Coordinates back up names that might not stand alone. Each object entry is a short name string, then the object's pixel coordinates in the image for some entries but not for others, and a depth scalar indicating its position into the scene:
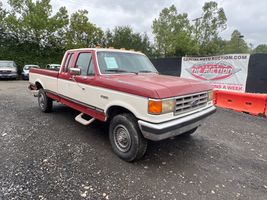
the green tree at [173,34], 27.86
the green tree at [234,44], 44.42
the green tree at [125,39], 28.81
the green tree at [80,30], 23.37
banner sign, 7.48
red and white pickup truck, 2.87
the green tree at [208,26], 30.31
